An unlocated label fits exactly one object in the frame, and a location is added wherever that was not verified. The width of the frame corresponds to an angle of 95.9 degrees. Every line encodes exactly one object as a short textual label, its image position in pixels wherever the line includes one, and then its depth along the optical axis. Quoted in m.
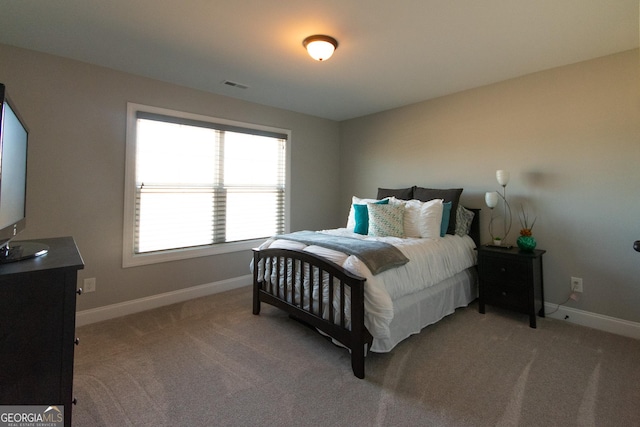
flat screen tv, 1.05
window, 2.85
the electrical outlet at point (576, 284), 2.60
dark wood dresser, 0.93
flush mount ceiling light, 2.11
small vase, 2.63
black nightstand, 2.53
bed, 1.88
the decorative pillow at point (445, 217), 2.92
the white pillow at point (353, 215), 3.25
